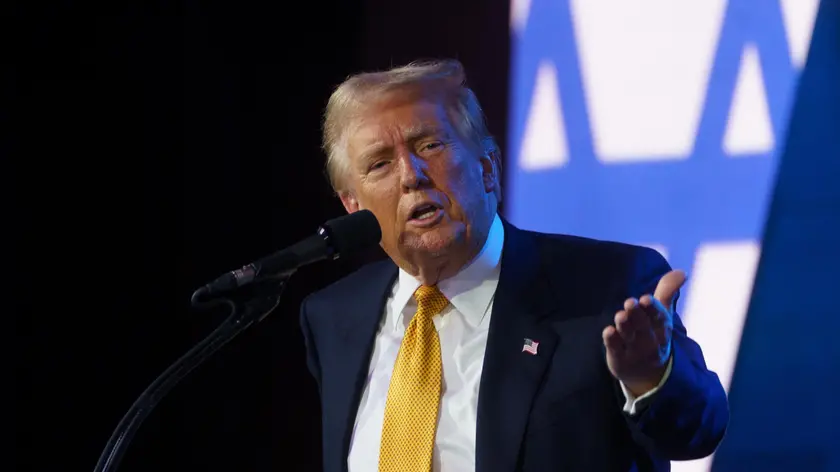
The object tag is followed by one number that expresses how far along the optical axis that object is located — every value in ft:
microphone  25.89
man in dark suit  26.52
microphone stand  25.87
